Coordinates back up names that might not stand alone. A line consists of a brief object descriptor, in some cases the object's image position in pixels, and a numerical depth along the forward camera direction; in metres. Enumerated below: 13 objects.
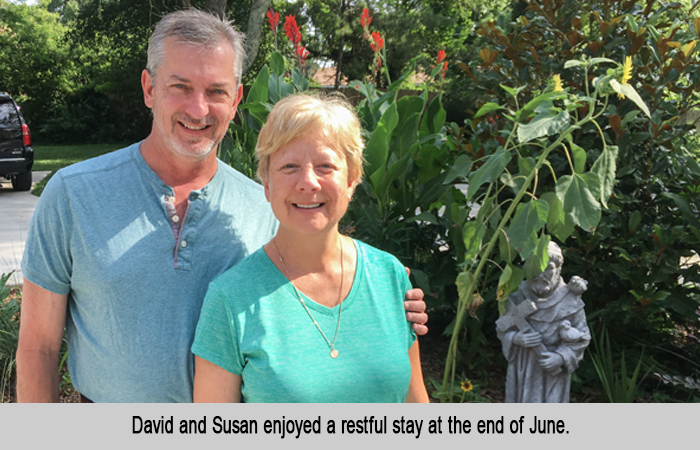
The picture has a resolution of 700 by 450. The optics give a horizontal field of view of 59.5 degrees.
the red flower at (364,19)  3.65
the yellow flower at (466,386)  2.90
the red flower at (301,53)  3.81
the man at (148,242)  1.63
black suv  10.35
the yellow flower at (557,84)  1.93
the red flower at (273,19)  3.97
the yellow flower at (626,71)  1.75
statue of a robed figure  2.44
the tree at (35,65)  22.59
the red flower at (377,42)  3.48
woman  1.47
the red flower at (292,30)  3.66
